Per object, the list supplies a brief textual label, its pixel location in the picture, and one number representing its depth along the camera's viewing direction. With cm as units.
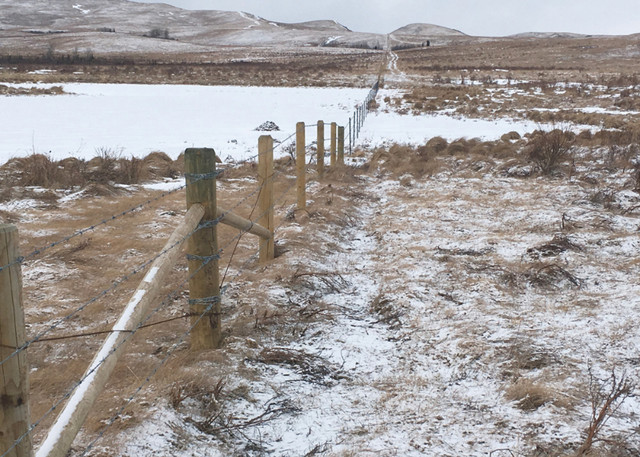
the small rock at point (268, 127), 1439
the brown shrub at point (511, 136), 1190
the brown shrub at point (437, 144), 1105
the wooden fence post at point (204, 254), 310
